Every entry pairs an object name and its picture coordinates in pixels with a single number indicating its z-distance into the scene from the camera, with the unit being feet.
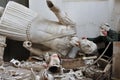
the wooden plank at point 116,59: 6.50
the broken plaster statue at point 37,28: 7.09
